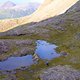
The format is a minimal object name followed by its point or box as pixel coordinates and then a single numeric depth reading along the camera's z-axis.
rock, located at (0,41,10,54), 36.63
